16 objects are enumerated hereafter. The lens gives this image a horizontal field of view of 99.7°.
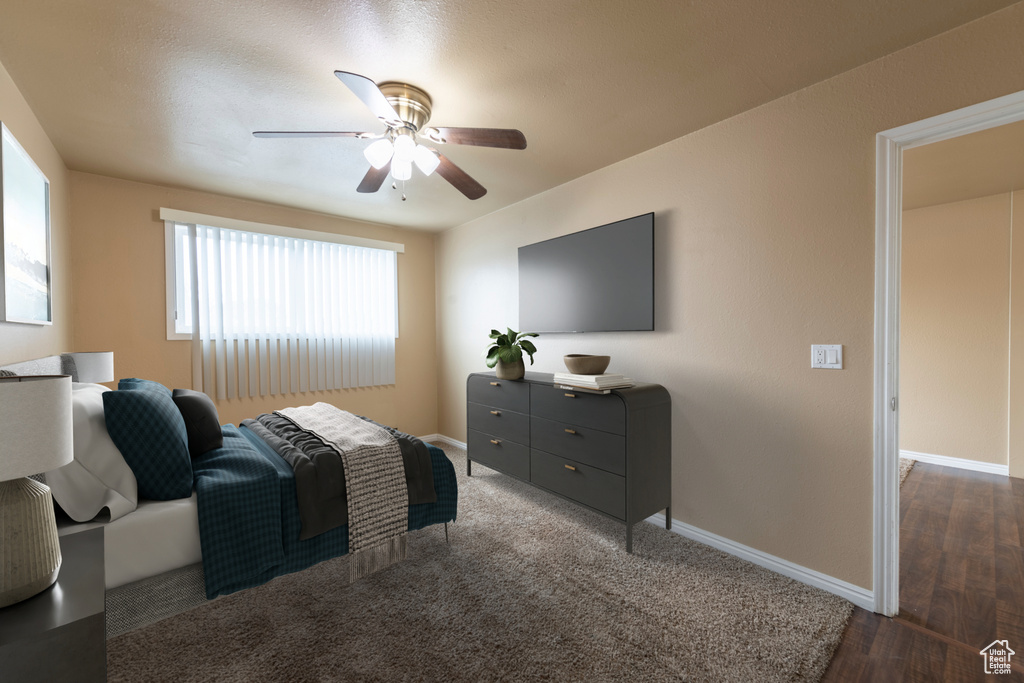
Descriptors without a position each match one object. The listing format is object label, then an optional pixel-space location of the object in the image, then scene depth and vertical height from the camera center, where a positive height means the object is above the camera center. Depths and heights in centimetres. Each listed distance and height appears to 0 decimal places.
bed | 154 -72
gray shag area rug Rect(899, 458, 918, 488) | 371 -124
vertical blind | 357 +24
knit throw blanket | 201 -79
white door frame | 188 -12
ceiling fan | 193 +92
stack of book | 252 -29
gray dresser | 244 -68
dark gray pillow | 210 -43
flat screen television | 283 +40
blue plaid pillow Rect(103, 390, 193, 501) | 166 -41
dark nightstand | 84 -60
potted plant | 318 -14
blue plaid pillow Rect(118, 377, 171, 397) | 229 -25
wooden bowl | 268 -18
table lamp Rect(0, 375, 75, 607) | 92 -29
